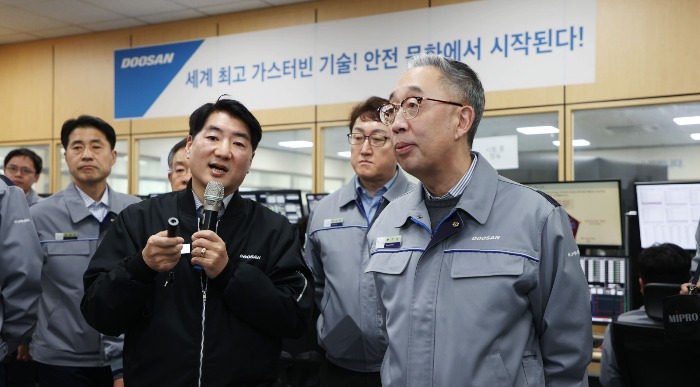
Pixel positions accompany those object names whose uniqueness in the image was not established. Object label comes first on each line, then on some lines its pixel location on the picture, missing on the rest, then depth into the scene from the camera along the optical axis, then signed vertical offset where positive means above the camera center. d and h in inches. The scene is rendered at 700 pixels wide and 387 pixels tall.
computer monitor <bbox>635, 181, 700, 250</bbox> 146.9 -4.0
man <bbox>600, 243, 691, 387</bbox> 110.3 -12.3
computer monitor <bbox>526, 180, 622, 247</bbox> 153.0 -3.6
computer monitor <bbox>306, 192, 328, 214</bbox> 177.2 -0.4
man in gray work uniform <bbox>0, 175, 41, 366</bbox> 82.3 -10.1
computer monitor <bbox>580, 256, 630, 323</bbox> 145.4 -21.3
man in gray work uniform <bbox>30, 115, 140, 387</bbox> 93.2 -12.0
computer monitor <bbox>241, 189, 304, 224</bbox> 171.8 -1.2
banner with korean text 202.7 +52.3
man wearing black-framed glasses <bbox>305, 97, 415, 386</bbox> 90.5 -8.8
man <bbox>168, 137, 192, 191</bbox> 121.9 +5.7
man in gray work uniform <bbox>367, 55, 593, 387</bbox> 53.0 -6.4
